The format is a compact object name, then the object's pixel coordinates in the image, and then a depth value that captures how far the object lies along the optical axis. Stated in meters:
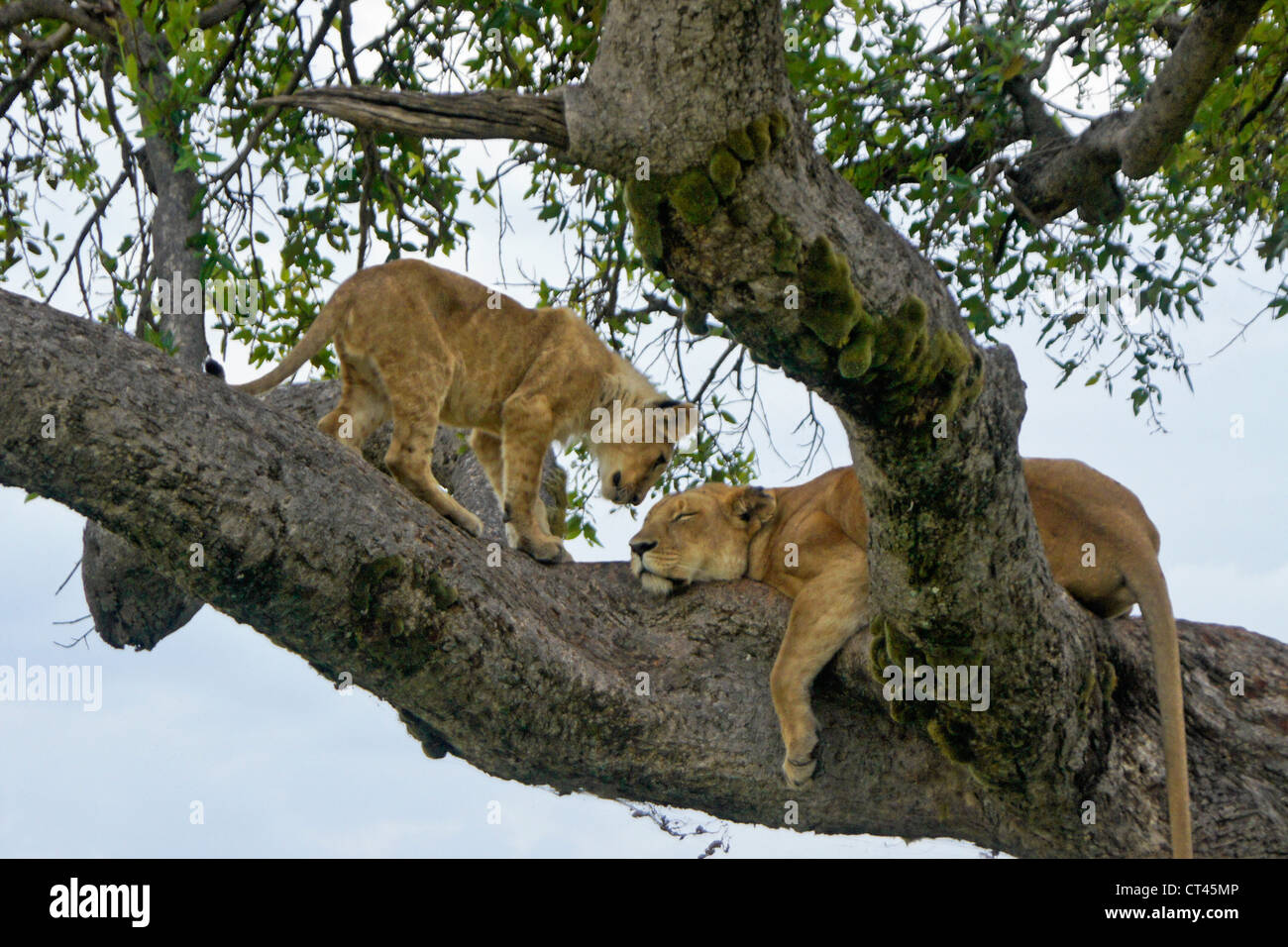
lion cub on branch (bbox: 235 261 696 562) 4.99
